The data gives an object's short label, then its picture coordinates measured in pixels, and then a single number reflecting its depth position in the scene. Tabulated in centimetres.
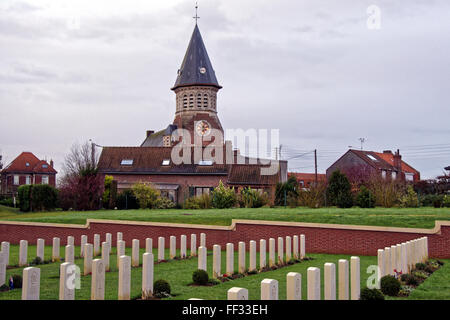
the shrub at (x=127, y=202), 3316
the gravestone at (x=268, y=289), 583
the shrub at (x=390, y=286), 877
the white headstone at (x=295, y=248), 1373
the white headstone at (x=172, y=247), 1455
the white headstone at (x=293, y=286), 653
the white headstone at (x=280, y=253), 1254
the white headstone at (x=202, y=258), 1050
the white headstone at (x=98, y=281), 772
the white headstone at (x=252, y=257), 1159
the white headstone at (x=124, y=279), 791
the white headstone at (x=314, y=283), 662
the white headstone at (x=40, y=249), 1395
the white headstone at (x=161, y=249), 1383
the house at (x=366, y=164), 5252
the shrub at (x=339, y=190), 2739
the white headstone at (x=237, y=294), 559
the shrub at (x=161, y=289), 871
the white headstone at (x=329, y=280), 712
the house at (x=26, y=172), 6412
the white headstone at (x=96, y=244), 1509
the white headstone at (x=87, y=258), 1126
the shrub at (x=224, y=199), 2853
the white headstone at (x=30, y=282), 659
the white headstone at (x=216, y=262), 1070
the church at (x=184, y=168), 4200
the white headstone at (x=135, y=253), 1273
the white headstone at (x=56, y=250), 1412
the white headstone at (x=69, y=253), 1130
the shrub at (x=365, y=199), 2664
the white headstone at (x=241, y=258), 1135
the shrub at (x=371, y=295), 797
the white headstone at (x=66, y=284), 679
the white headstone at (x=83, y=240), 1421
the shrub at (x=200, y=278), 1003
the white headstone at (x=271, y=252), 1236
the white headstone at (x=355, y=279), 791
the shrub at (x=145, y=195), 3309
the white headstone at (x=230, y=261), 1103
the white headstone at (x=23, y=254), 1339
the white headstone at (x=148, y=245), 1311
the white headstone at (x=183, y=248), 1472
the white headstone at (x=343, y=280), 765
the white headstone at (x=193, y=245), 1506
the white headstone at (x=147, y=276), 828
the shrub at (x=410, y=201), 2619
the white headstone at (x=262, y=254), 1202
